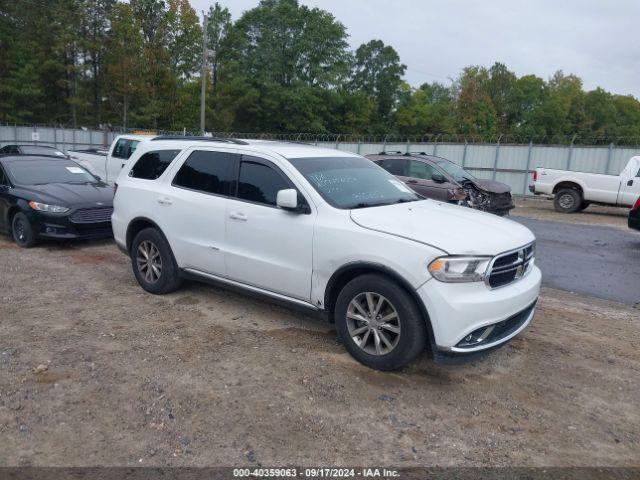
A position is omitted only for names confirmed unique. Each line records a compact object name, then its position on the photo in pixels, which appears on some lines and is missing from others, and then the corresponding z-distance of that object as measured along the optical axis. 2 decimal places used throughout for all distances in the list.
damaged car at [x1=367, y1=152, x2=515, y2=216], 12.10
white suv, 3.85
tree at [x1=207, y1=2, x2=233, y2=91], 58.81
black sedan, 8.27
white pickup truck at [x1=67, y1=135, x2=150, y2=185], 14.09
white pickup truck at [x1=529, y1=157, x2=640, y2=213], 14.98
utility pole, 23.84
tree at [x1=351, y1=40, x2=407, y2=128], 73.88
